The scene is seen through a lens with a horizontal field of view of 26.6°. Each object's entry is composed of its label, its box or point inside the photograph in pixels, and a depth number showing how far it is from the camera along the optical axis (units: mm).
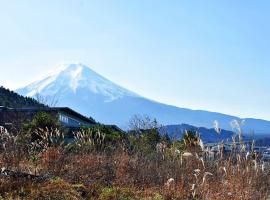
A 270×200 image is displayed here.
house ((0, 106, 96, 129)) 34281
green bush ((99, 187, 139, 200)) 9711
